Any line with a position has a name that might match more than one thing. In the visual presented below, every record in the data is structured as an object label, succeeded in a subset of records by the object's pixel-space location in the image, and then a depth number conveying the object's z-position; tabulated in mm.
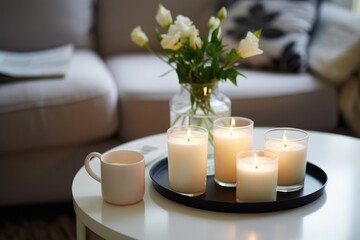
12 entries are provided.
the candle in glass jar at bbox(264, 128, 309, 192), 1108
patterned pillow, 2141
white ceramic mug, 1066
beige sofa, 1823
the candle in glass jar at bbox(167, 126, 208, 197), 1094
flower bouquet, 1205
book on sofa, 1946
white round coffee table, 979
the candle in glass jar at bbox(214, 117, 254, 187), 1136
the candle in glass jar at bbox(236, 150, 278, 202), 1035
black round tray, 1044
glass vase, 1266
